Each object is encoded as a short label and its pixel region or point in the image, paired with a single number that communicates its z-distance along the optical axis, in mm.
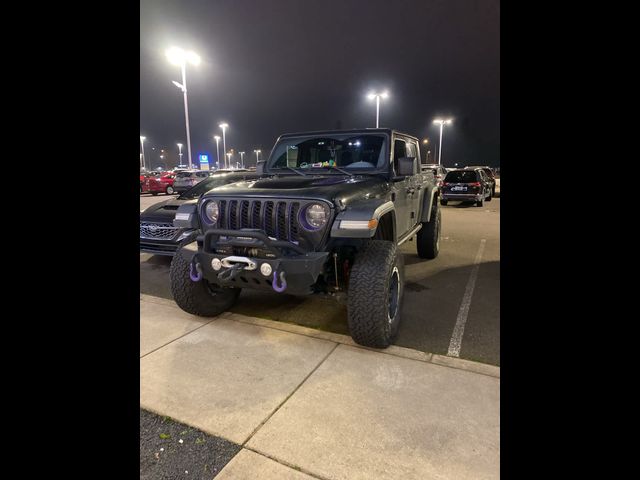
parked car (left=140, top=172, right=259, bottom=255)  5901
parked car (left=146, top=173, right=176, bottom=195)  23522
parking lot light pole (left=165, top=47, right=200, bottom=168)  16938
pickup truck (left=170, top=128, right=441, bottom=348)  3010
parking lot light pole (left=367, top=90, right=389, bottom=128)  22734
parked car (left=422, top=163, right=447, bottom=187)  17200
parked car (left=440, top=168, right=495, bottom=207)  15242
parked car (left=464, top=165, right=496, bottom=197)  18947
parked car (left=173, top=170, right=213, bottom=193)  20220
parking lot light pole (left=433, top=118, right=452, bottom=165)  32656
